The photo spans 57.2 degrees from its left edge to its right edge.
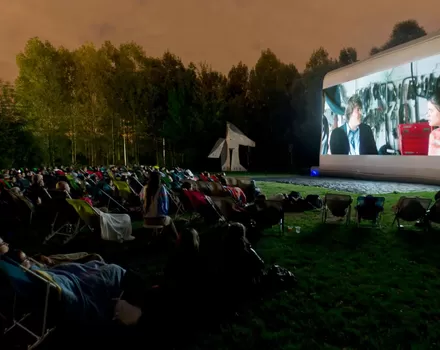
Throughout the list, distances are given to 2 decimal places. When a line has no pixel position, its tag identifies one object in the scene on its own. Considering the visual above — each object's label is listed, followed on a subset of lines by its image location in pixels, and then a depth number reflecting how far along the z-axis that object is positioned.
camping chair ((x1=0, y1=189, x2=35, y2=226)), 7.54
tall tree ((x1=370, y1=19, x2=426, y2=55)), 31.73
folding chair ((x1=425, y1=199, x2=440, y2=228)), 6.81
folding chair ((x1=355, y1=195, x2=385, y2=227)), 7.30
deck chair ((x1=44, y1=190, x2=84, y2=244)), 6.43
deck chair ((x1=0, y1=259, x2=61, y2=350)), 2.61
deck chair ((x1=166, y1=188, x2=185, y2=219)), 8.83
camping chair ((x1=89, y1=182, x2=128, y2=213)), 9.48
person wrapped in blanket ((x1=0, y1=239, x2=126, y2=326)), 2.87
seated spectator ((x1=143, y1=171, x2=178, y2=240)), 6.32
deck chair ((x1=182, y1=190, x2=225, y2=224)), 7.02
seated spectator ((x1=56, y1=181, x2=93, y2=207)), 7.81
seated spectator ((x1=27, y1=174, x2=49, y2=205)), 8.60
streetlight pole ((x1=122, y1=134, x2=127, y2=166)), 37.56
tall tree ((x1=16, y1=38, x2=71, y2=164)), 32.44
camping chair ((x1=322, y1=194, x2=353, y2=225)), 7.49
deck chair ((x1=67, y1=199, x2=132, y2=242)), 6.24
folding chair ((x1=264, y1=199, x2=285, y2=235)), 6.91
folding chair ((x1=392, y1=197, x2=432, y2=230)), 7.03
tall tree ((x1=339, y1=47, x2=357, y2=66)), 34.50
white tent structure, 34.66
